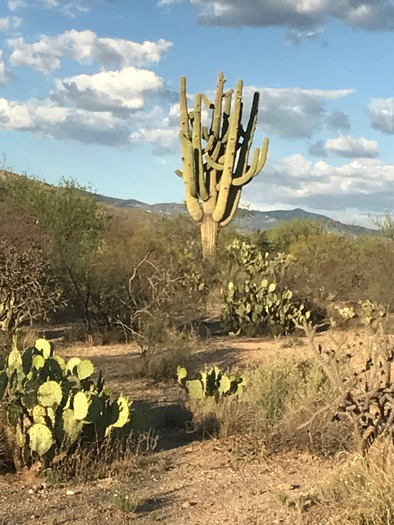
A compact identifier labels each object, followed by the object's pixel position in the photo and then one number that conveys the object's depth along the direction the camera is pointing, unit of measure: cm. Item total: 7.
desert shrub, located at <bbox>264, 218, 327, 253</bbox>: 2988
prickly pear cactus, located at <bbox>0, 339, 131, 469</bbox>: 609
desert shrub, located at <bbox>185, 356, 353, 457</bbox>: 674
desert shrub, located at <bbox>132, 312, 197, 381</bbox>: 1036
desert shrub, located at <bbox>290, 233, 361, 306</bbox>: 1762
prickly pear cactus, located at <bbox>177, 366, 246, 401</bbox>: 806
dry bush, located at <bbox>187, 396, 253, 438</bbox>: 729
